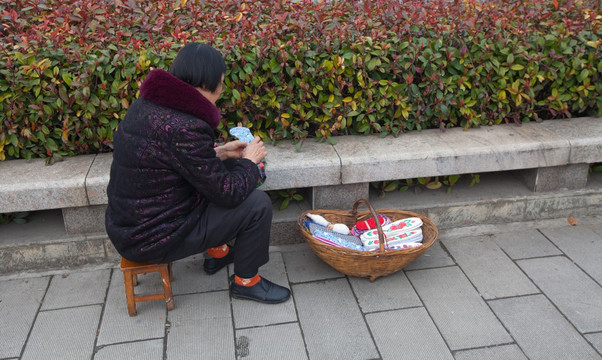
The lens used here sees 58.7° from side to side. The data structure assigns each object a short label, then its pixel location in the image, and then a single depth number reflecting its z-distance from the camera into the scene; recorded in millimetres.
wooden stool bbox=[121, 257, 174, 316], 2873
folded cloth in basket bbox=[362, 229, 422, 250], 3254
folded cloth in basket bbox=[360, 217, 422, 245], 3324
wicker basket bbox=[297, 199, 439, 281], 3037
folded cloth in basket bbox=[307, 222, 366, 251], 3240
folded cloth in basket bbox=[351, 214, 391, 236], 3443
